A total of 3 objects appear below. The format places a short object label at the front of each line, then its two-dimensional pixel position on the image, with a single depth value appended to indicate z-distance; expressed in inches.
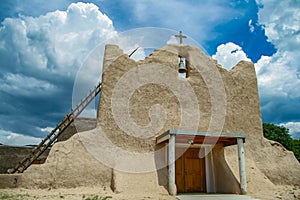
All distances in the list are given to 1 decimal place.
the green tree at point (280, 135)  912.3
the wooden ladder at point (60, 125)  538.9
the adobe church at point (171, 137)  420.8
